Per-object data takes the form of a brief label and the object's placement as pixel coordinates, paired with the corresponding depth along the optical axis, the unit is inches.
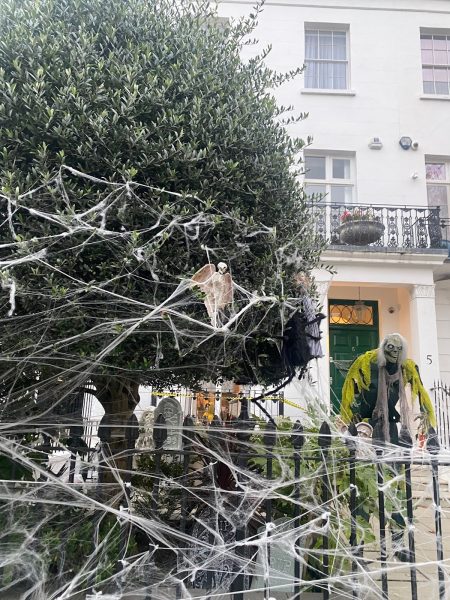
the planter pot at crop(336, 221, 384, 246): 461.7
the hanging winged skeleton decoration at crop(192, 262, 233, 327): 114.5
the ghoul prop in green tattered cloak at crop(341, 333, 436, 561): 205.2
